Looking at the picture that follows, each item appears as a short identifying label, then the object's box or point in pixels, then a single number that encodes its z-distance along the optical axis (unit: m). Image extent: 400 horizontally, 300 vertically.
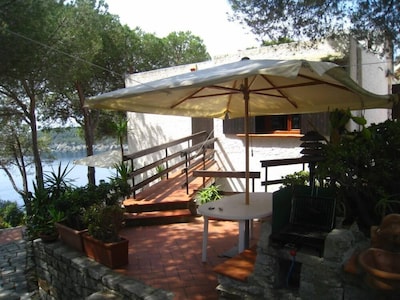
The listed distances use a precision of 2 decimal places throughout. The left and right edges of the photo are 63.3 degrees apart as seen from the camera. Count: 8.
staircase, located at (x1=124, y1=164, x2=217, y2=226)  5.50
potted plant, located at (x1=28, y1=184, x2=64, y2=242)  4.64
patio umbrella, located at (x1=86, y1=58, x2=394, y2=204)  2.44
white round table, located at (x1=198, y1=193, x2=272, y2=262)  3.21
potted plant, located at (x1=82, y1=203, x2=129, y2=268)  3.69
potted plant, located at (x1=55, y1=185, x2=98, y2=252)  4.26
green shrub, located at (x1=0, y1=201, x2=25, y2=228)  12.42
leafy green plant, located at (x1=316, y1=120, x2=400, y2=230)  2.41
